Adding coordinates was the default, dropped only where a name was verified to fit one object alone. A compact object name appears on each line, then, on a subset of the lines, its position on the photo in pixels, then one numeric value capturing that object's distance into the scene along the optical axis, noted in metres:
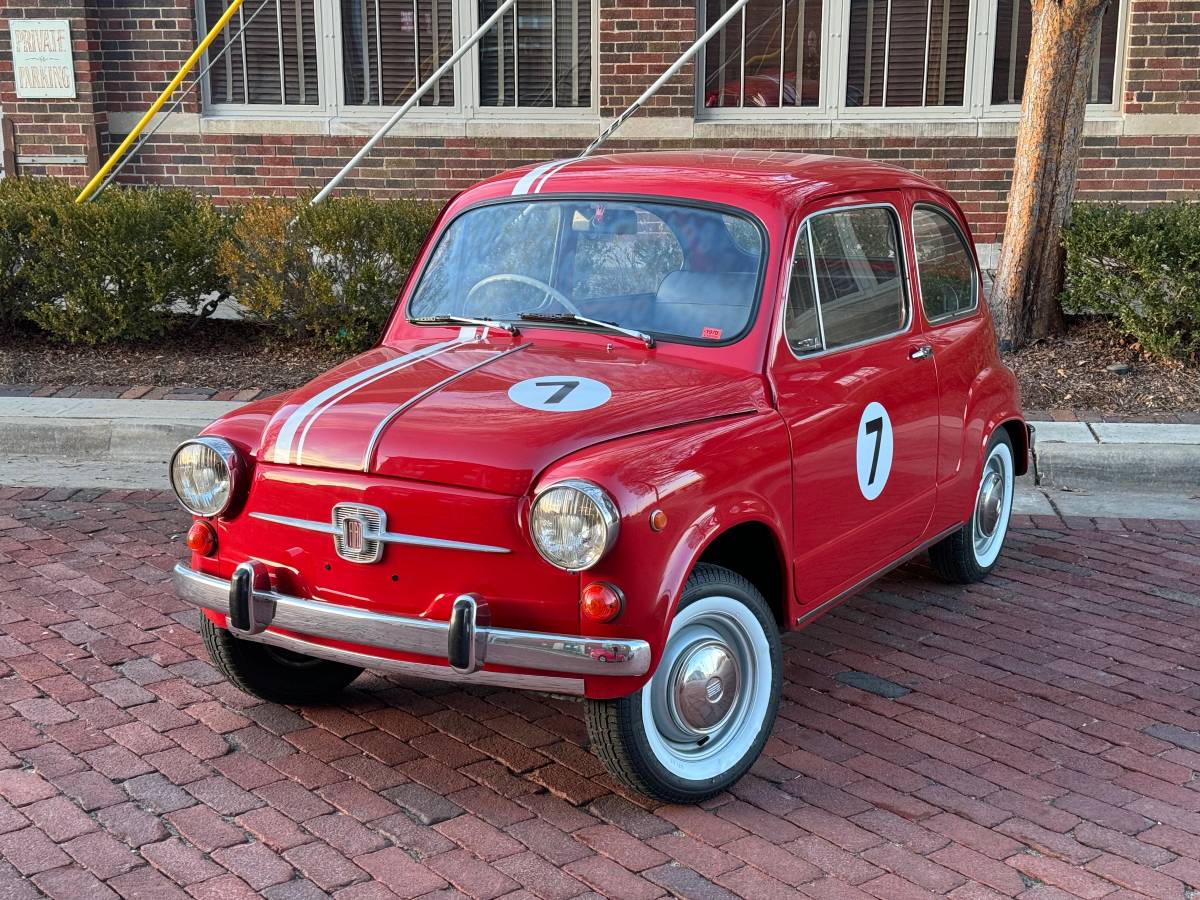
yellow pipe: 9.70
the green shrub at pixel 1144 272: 7.91
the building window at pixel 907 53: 12.23
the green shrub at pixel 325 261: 8.26
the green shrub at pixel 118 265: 8.39
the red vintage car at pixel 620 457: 3.44
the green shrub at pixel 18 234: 8.45
